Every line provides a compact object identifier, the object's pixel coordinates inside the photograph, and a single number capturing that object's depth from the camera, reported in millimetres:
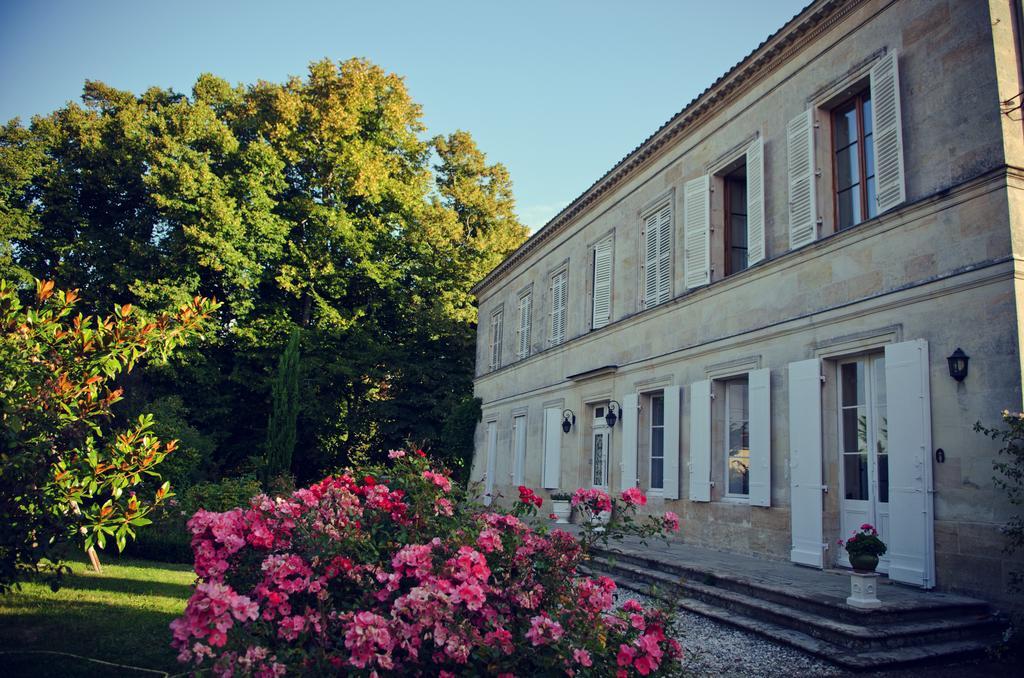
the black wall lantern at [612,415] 13576
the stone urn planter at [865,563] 5961
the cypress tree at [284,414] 18562
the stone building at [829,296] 6898
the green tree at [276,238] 20812
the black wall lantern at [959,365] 6871
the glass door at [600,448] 14130
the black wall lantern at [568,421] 15562
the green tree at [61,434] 4426
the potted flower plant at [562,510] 14328
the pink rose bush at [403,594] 3119
